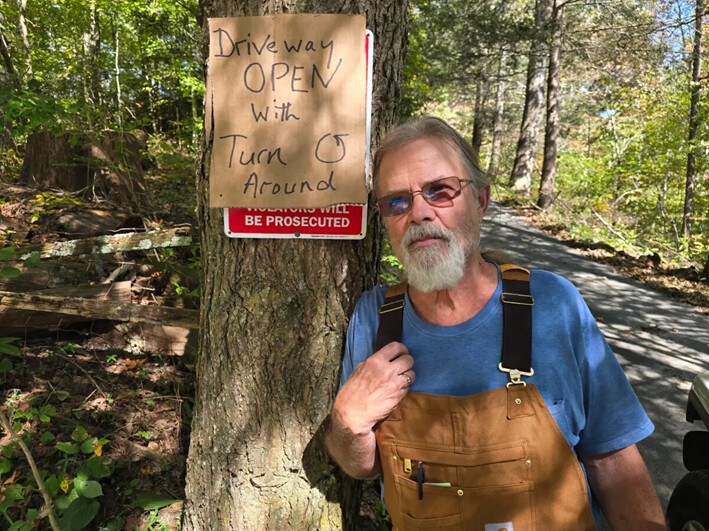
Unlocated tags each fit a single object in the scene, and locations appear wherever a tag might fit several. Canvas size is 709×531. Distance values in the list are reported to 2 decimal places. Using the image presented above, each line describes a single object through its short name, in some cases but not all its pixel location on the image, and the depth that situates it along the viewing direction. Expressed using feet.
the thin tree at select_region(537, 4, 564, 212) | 40.91
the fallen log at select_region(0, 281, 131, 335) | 9.85
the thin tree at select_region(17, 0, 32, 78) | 30.73
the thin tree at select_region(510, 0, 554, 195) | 42.22
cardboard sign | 4.54
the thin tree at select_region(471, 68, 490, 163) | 69.42
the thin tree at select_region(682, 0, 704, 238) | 32.67
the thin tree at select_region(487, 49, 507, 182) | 69.31
